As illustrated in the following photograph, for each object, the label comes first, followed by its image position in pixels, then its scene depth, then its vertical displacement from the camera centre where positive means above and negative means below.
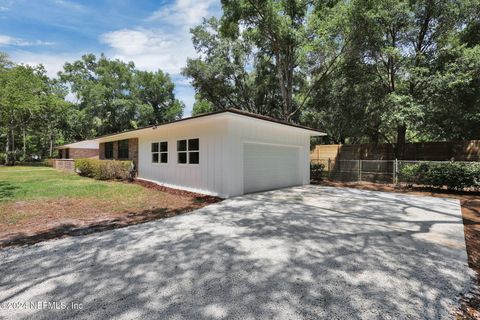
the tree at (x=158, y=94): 29.97 +7.53
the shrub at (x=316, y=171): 14.88 -0.90
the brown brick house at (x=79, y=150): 24.20 +0.65
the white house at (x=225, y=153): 8.23 +0.11
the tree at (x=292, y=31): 12.18 +6.47
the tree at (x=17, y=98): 22.28 +5.26
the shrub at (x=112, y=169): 13.44 -0.72
